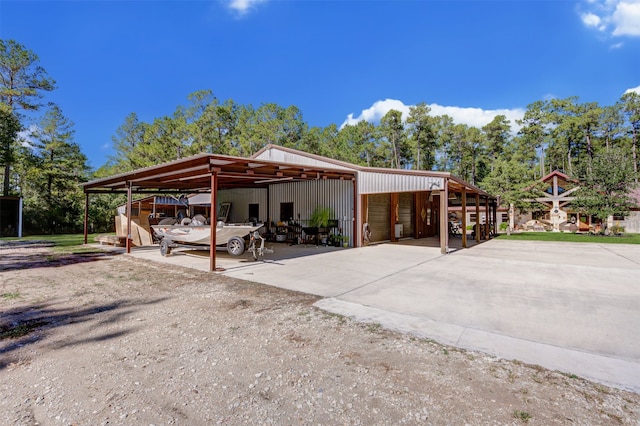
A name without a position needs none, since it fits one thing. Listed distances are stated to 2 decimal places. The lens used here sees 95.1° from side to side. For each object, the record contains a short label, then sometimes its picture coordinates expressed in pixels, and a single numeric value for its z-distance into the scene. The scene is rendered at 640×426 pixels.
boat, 8.16
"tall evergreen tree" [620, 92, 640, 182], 32.84
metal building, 8.55
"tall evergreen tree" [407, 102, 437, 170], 36.41
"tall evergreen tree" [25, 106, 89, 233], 19.05
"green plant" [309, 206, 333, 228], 12.11
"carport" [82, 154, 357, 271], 7.19
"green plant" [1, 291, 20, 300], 4.72
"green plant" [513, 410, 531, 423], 1.86
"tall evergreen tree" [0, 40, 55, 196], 17.98
